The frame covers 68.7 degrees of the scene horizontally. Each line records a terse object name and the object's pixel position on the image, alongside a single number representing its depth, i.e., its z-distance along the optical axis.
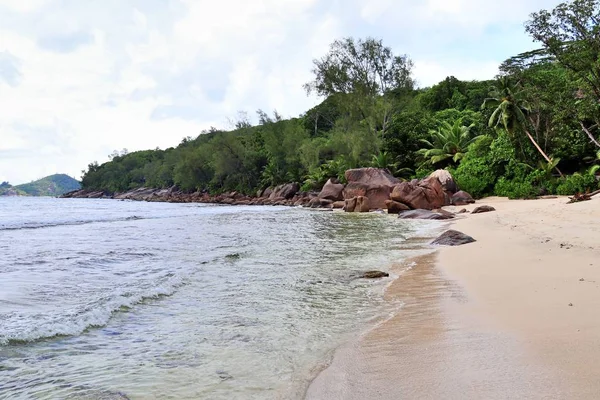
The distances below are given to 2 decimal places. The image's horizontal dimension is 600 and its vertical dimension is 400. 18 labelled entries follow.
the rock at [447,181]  28.19
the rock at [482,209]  19.92
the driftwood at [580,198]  16.20
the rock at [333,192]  34.25
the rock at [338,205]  31.84
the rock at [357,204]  27.00
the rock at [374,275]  7.02
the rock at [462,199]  26.00
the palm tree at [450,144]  35.00
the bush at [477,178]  28.52
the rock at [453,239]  10.38
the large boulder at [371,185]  28.36
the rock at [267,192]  49.66
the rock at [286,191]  45.03
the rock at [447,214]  18.87
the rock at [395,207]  23.97
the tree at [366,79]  40.16
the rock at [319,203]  33.31
